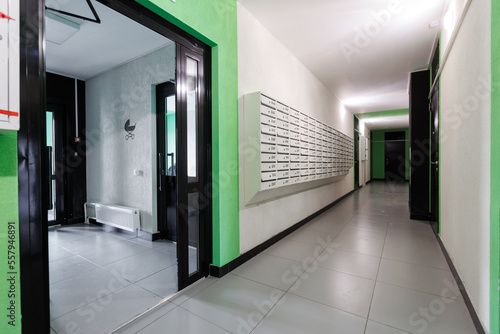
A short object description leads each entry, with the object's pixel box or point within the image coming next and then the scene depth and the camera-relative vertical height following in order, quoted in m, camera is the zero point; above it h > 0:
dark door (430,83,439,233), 3.44 +0.09
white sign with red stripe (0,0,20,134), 0.93 +0.41
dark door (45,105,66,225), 4.46 +0.16
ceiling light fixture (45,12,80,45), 2.79 +1.77
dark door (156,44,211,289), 2.09 -0.05
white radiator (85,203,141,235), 3.66 -0.90
